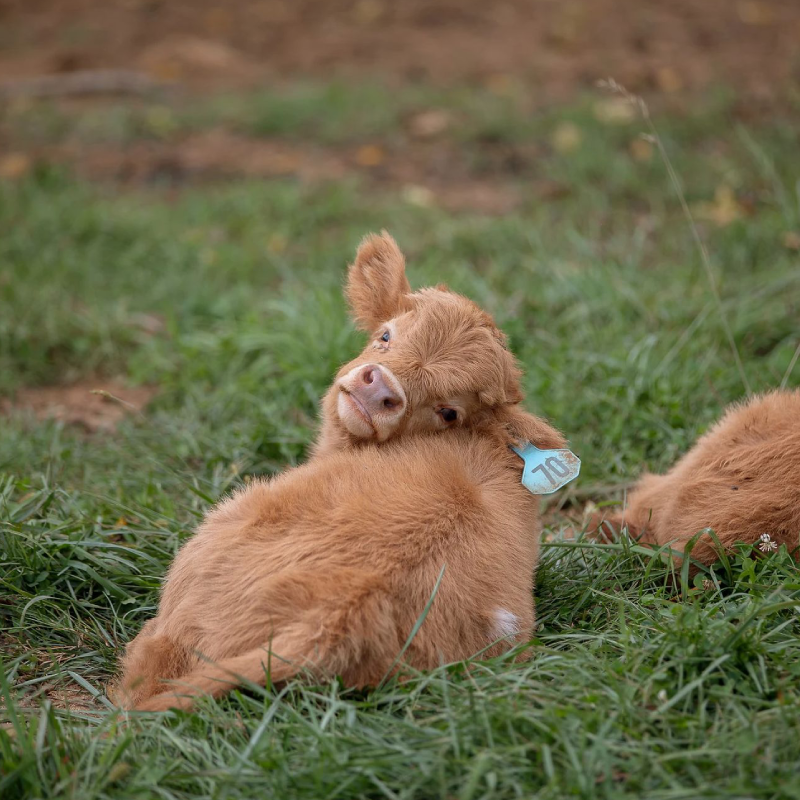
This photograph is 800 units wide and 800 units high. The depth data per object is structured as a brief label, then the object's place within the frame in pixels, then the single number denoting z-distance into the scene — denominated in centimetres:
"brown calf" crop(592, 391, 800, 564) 353
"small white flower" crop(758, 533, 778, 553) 349
